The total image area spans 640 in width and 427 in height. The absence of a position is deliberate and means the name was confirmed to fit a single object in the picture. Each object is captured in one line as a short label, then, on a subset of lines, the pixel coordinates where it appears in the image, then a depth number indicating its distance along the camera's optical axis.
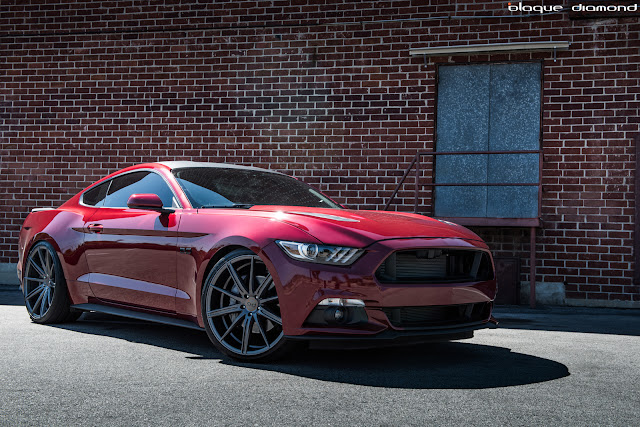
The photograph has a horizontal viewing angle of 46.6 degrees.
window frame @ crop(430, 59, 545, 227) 9.67
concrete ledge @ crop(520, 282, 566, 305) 10.33
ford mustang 4.38
